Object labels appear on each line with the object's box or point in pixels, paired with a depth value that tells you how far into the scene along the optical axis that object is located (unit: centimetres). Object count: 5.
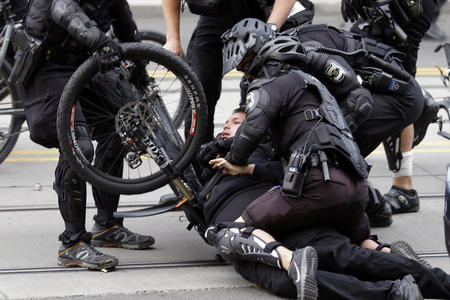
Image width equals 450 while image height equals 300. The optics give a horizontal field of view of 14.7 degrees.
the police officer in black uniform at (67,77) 960
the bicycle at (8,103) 1402
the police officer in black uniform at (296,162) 919
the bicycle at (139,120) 965
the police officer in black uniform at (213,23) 1117
